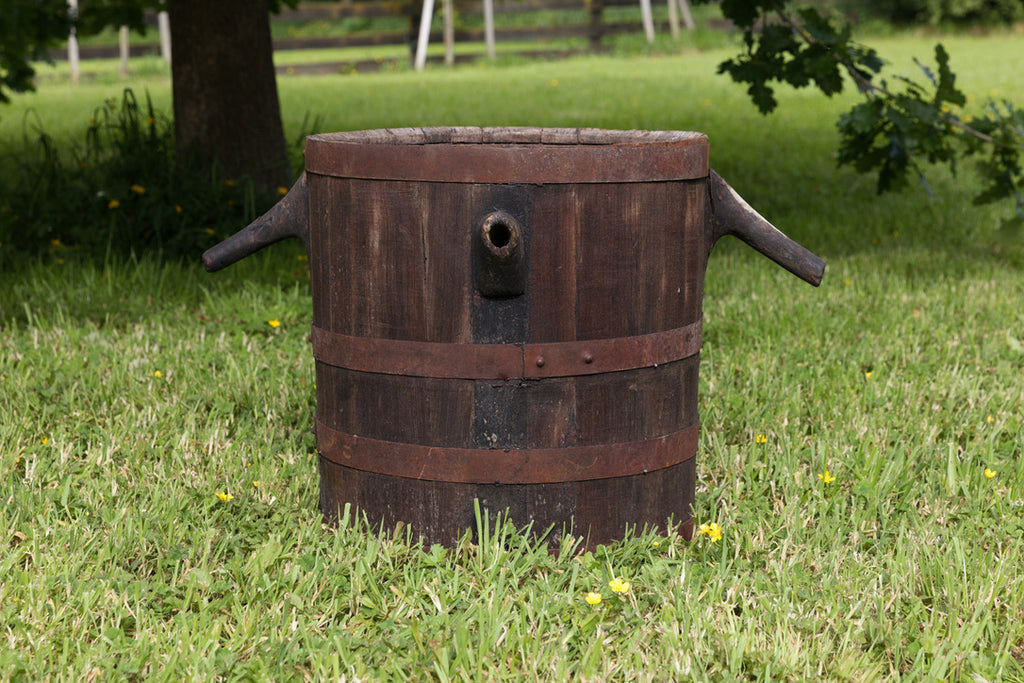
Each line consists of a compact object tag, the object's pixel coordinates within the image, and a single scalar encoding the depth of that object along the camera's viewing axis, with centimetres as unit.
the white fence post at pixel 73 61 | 1659
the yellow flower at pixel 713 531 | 266
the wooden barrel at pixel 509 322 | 245
